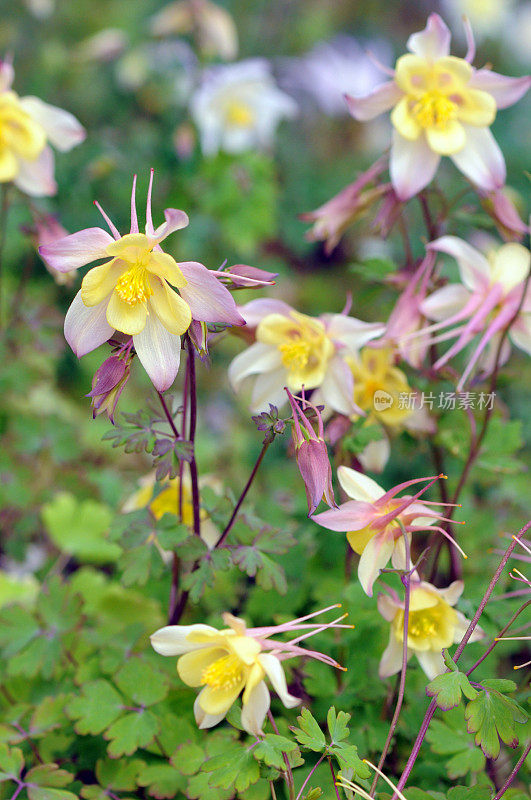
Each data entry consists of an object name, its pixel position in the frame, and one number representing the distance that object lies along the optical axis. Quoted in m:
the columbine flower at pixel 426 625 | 0.81
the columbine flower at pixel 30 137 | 0.90
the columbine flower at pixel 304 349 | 0.85
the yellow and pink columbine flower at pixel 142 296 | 0.79
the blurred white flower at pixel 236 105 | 1.15
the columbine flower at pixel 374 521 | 0.79
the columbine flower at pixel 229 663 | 0.77
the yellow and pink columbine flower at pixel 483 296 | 0.86
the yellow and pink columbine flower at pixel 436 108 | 0.86
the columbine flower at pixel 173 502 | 0.86
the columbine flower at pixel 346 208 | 0.89
